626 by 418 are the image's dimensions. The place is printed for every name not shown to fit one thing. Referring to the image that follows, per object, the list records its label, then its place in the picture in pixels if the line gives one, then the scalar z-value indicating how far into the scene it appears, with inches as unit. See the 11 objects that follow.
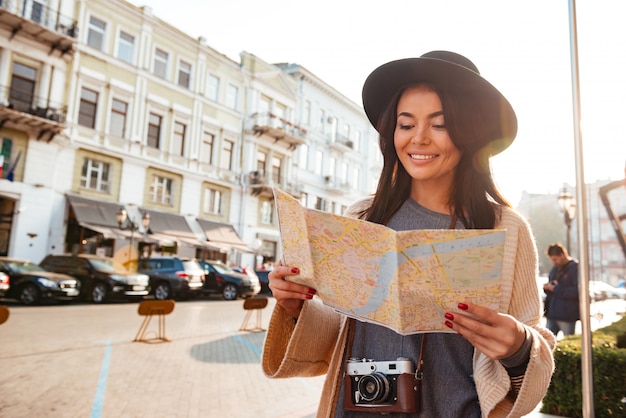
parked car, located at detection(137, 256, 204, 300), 673.0
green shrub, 168.1
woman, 54.4
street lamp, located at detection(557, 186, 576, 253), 505.4
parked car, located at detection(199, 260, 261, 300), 733.3
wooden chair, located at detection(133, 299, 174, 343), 356.5
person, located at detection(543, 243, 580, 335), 274.2
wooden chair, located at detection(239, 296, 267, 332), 423.5
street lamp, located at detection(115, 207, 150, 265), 737.6
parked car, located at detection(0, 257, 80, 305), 531.8
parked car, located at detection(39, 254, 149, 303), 599.8
